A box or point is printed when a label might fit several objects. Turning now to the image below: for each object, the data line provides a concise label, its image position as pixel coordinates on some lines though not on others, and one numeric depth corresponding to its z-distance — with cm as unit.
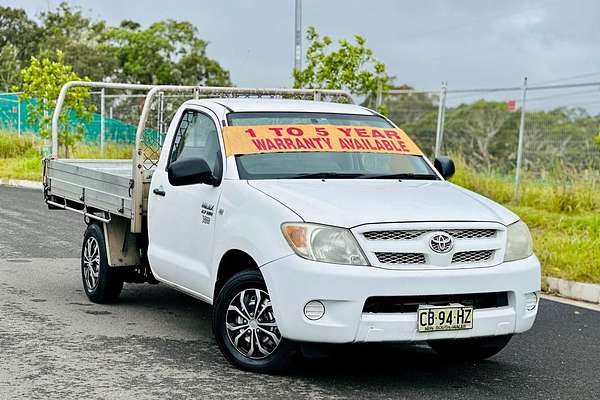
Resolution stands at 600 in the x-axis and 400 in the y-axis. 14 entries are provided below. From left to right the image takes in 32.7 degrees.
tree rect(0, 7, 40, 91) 7475
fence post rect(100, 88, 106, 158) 2847
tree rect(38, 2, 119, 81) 6462
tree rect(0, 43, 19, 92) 6756
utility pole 2619
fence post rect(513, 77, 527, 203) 1762
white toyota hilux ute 601
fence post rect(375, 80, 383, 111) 2265
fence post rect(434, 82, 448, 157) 1969
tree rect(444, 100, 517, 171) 2073
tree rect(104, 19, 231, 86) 6800
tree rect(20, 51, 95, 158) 2758
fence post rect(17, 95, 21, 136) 3516
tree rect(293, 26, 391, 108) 2339
